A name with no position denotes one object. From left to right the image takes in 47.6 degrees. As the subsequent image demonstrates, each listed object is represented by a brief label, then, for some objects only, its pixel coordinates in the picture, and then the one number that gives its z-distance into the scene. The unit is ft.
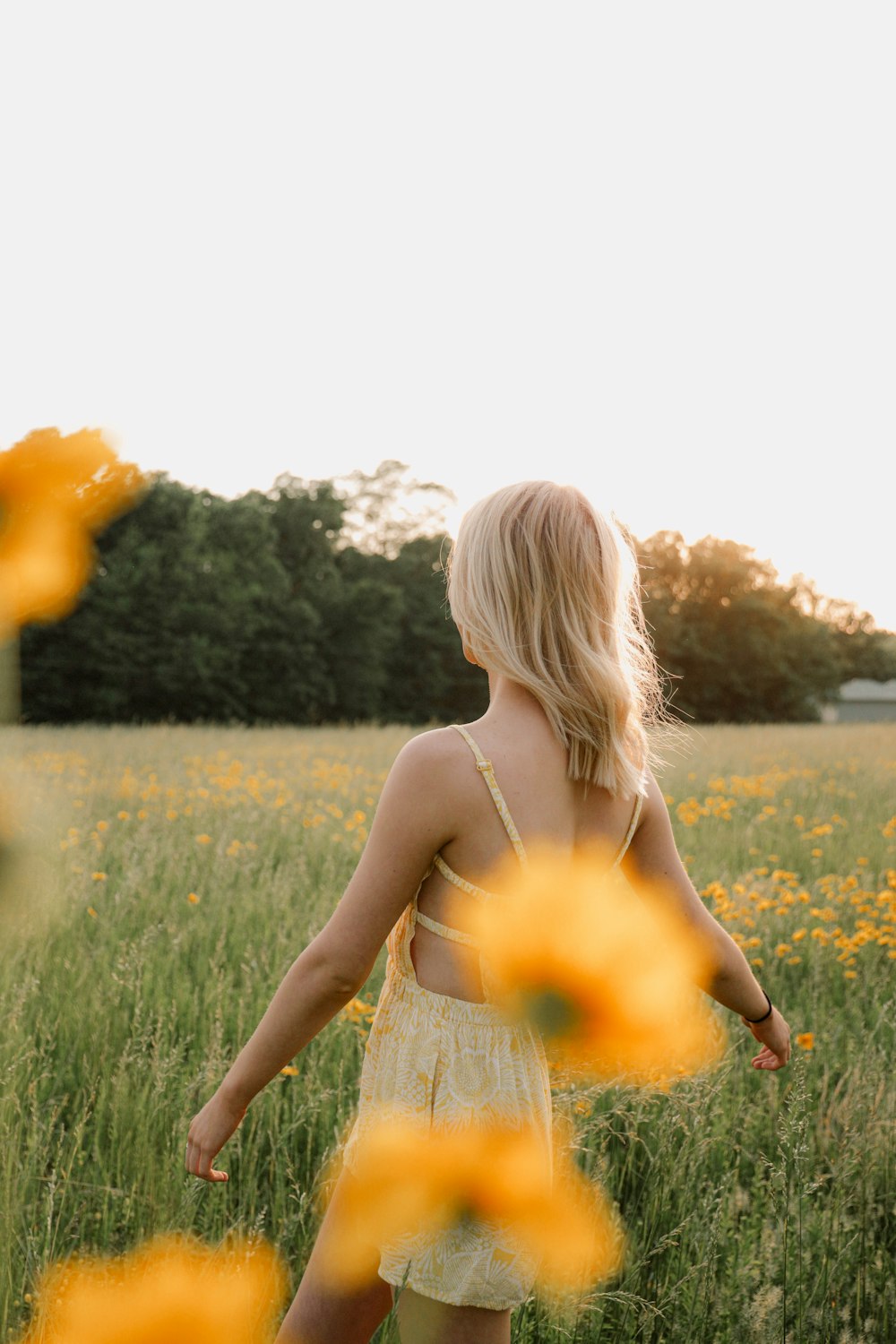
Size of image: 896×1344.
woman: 4.74
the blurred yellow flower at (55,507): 2.10
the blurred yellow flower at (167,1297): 2.64
